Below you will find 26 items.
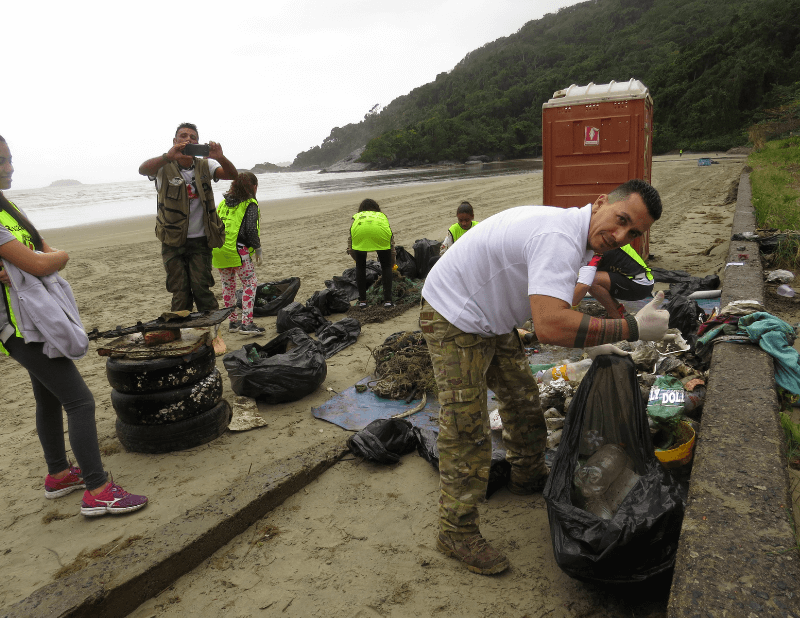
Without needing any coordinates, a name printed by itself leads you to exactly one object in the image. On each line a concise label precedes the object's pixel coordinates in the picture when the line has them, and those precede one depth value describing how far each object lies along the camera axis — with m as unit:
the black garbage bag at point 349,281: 7.07
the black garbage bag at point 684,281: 5.53
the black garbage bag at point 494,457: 2.89
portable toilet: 6.21
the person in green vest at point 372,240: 6.12
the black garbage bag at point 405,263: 7.80
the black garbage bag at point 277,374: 4.04
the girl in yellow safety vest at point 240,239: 5.43
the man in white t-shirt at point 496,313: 1.90
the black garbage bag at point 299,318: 5.67
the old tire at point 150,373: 3.24
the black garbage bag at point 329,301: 6.34
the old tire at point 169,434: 3.38
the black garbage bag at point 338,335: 5.28
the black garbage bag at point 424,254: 7.68
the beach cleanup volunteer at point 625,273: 4.38
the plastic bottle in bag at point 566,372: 3.70
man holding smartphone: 4.57
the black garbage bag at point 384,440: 3.21
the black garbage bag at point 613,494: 1.92
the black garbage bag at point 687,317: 4.30
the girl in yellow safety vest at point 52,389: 2.43
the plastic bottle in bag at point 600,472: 2.24
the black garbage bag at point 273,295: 6.44
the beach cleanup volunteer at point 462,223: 5.81
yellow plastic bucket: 2.54
